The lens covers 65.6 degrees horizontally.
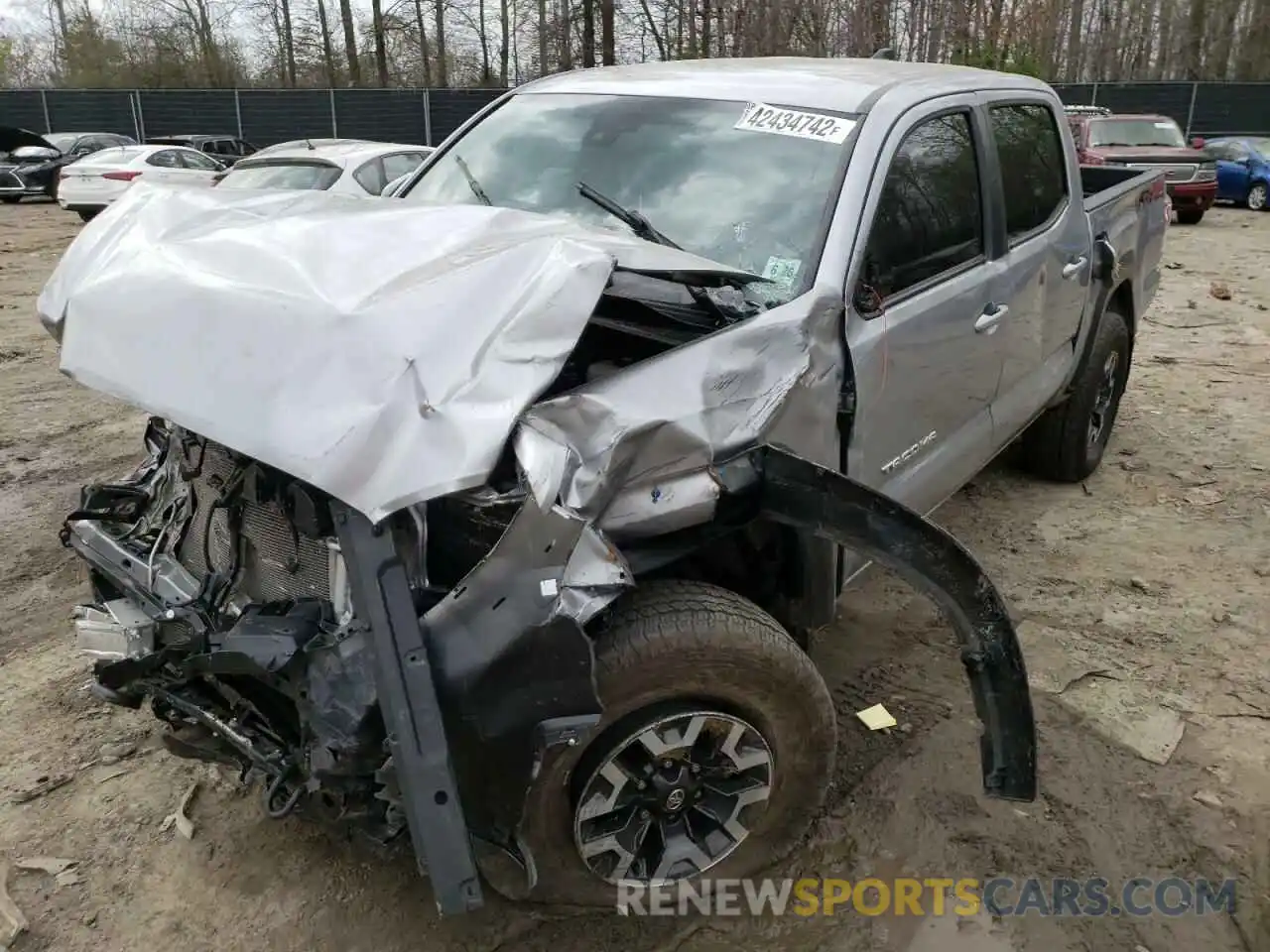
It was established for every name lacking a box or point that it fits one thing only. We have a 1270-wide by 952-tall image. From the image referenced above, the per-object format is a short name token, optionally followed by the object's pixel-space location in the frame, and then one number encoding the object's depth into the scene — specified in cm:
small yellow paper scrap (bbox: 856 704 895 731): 324
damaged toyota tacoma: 195
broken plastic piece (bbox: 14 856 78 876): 259
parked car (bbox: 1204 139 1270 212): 1828
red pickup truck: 1598
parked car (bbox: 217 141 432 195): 884
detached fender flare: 227
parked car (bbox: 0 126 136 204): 1984
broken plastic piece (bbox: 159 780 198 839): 272
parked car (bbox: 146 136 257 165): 1986
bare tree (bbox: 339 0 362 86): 3397
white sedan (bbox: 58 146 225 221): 1540
